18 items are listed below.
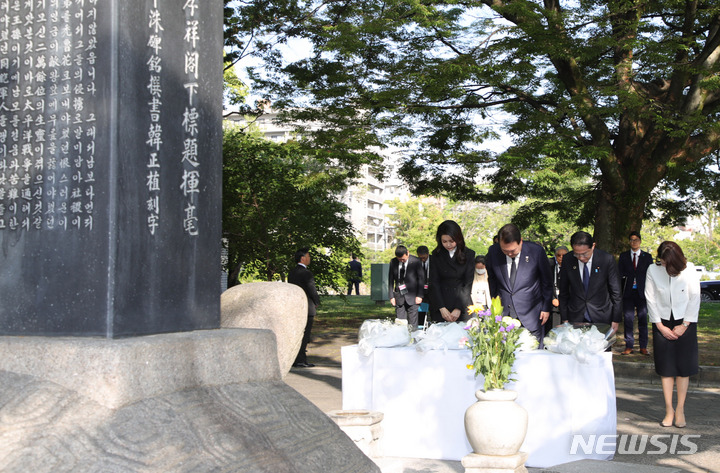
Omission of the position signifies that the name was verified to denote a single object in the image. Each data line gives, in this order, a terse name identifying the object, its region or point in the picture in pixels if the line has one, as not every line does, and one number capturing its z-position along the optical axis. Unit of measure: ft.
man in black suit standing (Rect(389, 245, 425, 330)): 47.26
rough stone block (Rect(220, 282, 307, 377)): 30.99
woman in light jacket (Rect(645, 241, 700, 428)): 25.84
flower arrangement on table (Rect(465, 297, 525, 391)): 18.65
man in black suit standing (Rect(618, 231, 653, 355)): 43.01
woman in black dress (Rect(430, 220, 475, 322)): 31.40
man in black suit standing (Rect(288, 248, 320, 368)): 43.91
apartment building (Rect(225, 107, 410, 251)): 285.64
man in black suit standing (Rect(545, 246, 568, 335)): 47.70
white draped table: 20.40
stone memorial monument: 12.51
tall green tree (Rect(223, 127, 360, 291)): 62.90
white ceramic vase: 17.69
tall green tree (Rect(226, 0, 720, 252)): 43.14
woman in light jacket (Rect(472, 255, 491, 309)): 45.32
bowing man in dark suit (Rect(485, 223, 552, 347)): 25.76
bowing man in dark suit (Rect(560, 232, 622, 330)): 29.66
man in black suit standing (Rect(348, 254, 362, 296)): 65.72
